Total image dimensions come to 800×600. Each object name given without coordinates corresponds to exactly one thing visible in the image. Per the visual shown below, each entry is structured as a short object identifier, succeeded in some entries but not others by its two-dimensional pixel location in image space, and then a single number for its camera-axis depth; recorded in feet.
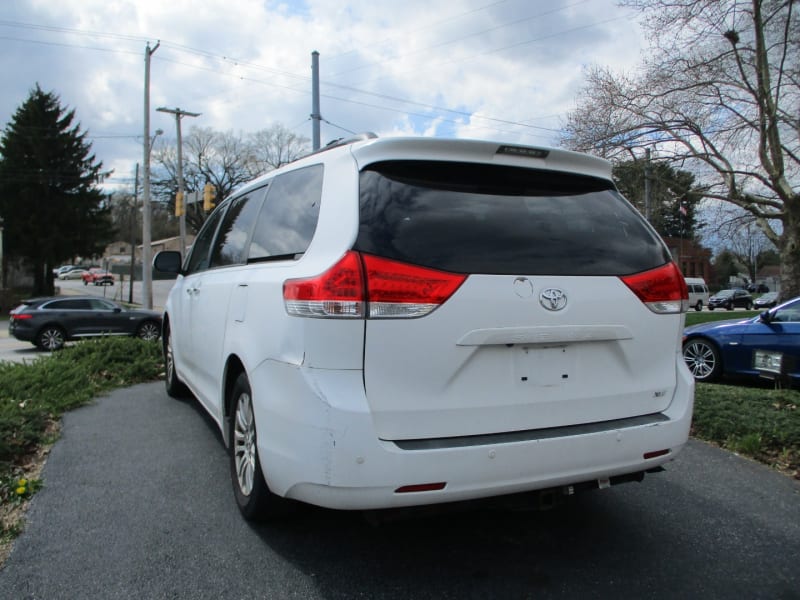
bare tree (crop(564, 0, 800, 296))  55.36
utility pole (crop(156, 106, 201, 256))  111.39
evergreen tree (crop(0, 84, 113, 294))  133.80
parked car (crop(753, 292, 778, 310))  141.97
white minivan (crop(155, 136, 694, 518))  7.57
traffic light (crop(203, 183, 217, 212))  74.16
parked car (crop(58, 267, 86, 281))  279.69
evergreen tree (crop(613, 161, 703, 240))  61.41
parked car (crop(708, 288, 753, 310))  157.69
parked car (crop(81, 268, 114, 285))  233.14
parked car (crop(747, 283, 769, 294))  249.22
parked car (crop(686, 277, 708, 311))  143.74
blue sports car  22.66
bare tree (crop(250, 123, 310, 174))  205.87
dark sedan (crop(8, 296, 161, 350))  54.95
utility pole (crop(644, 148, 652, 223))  59.98
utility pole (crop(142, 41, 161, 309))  82.53
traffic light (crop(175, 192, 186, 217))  81.66
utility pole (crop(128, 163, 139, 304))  155.63
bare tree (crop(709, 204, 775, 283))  67.00
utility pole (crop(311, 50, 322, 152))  57.16
